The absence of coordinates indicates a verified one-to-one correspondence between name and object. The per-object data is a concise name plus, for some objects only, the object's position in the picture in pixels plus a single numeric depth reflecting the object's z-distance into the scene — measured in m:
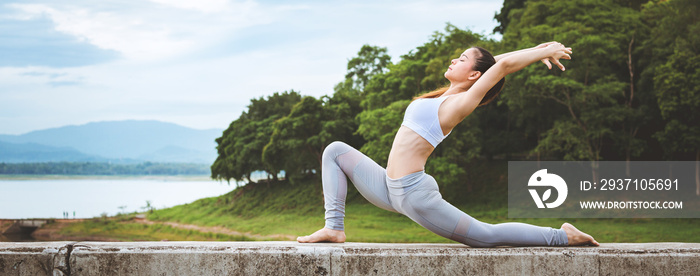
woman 3.57
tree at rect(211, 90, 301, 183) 41.31
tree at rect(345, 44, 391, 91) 43.75
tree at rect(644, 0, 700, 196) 23.66
